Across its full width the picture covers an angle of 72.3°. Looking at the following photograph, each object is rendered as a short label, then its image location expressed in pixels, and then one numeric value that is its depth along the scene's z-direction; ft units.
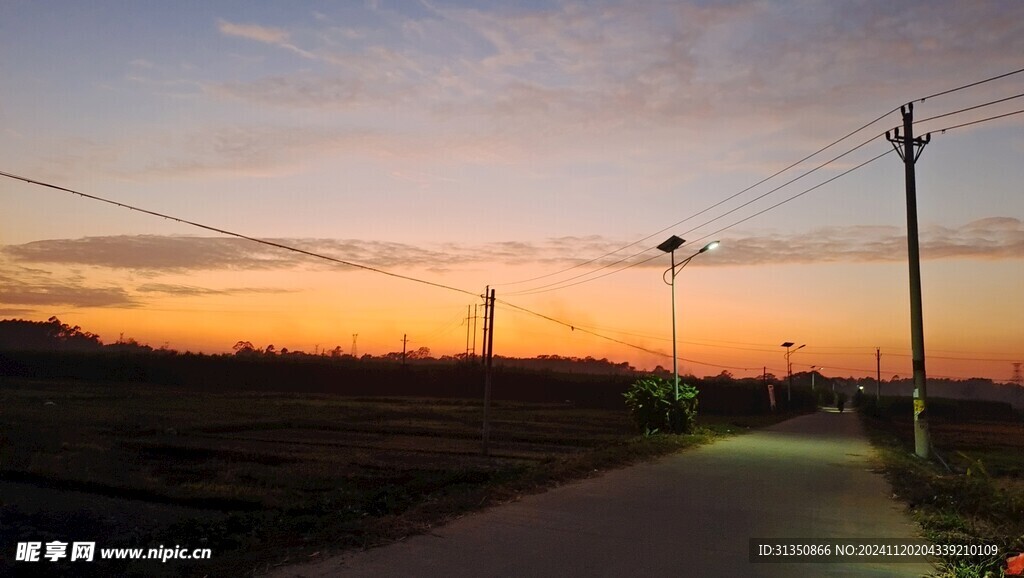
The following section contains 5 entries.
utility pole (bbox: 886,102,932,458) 58.70
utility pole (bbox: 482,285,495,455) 57.72
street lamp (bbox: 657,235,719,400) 85.61
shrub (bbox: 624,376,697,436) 84.02
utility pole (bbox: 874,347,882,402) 286.29
